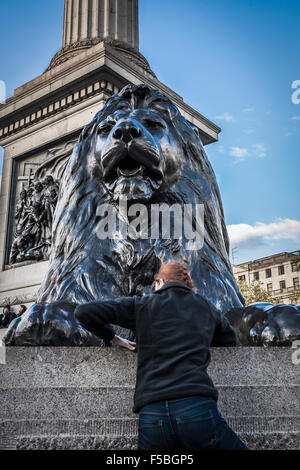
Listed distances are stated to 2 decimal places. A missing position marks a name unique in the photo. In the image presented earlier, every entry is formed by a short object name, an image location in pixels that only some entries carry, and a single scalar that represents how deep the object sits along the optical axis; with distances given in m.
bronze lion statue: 3.19
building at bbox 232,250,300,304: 52.59
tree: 30.48
